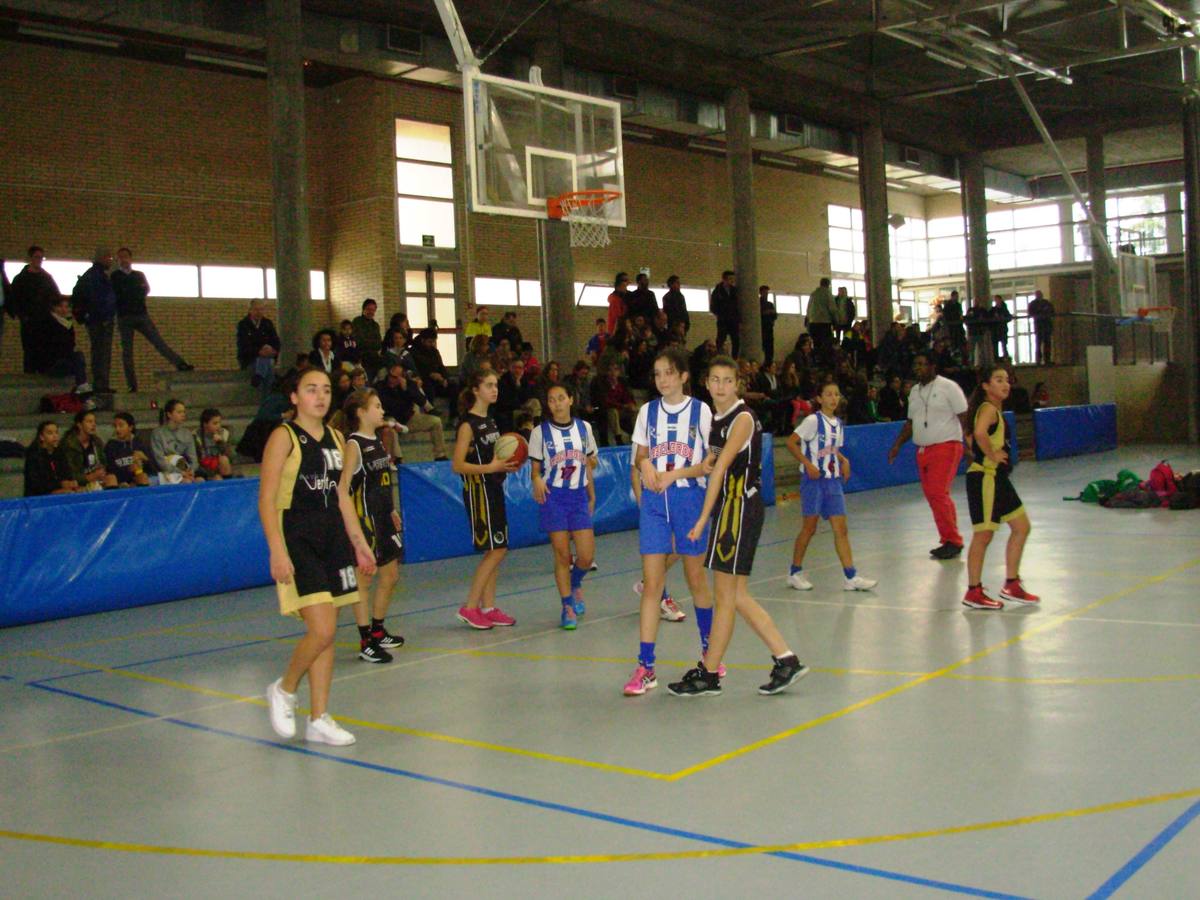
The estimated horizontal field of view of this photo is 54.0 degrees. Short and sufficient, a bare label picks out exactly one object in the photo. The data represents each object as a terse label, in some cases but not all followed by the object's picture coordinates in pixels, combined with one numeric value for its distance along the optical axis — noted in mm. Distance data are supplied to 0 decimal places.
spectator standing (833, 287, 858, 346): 25641
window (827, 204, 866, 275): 38781
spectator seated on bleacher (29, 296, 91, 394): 15438
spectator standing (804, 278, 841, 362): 25375
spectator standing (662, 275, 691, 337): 21547
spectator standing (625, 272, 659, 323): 20469
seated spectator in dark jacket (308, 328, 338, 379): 15797
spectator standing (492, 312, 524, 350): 19172
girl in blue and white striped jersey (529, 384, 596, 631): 8625
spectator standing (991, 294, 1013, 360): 27172
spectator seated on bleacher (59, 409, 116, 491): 11672
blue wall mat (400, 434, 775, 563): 13188
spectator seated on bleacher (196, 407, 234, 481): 12914
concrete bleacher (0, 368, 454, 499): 14062
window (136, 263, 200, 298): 22703
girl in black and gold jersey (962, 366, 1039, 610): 8555
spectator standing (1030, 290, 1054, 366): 29000
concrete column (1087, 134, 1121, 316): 31297
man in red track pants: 11367
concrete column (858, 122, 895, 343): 27781
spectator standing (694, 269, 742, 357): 23000
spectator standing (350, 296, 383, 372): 17250
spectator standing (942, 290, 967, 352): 26812
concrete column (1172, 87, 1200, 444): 28250
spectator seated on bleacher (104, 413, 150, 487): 12102
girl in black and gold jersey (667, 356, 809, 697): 6121
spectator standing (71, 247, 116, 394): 15609
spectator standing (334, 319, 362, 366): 16750
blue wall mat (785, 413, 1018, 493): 20250
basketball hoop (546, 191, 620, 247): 14406
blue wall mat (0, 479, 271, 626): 10094
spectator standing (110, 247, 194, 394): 16344
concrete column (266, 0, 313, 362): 16828
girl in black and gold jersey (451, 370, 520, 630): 8586
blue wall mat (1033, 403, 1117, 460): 25266
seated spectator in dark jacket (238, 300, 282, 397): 16906
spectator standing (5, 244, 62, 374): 15297
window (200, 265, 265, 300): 23484
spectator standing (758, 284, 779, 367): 24578
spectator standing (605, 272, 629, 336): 20078
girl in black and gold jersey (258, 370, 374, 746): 5500
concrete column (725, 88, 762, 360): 23906
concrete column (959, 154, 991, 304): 32031
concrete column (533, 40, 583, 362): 20125
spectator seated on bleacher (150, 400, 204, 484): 12633
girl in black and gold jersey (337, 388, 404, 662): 7727
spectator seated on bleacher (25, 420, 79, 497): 11453
